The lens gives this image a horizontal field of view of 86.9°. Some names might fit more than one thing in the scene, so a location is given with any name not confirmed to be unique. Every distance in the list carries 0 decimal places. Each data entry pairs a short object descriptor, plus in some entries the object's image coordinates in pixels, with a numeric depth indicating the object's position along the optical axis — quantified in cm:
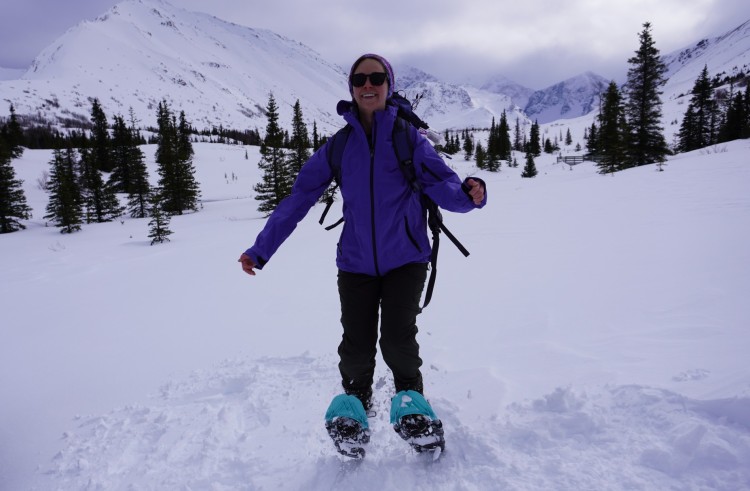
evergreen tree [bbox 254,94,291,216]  3072
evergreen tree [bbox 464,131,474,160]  7238
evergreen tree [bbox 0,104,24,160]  4708
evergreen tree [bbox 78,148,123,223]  3119
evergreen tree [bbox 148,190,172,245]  1789
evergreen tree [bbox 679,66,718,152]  4278
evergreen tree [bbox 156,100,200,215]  3412
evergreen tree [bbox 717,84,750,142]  4045
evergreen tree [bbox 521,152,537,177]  4194
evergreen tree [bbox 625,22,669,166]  2719
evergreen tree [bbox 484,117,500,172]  5284
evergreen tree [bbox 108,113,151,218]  3356
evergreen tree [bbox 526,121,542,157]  6709
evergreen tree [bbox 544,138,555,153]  7762
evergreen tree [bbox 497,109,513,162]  6288
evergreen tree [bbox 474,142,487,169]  5442
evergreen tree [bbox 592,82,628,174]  2827
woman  264
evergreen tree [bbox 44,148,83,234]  2447
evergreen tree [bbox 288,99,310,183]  3333
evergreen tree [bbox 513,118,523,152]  9414
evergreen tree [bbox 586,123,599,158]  5637
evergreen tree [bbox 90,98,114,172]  4256
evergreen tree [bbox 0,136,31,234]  2709
